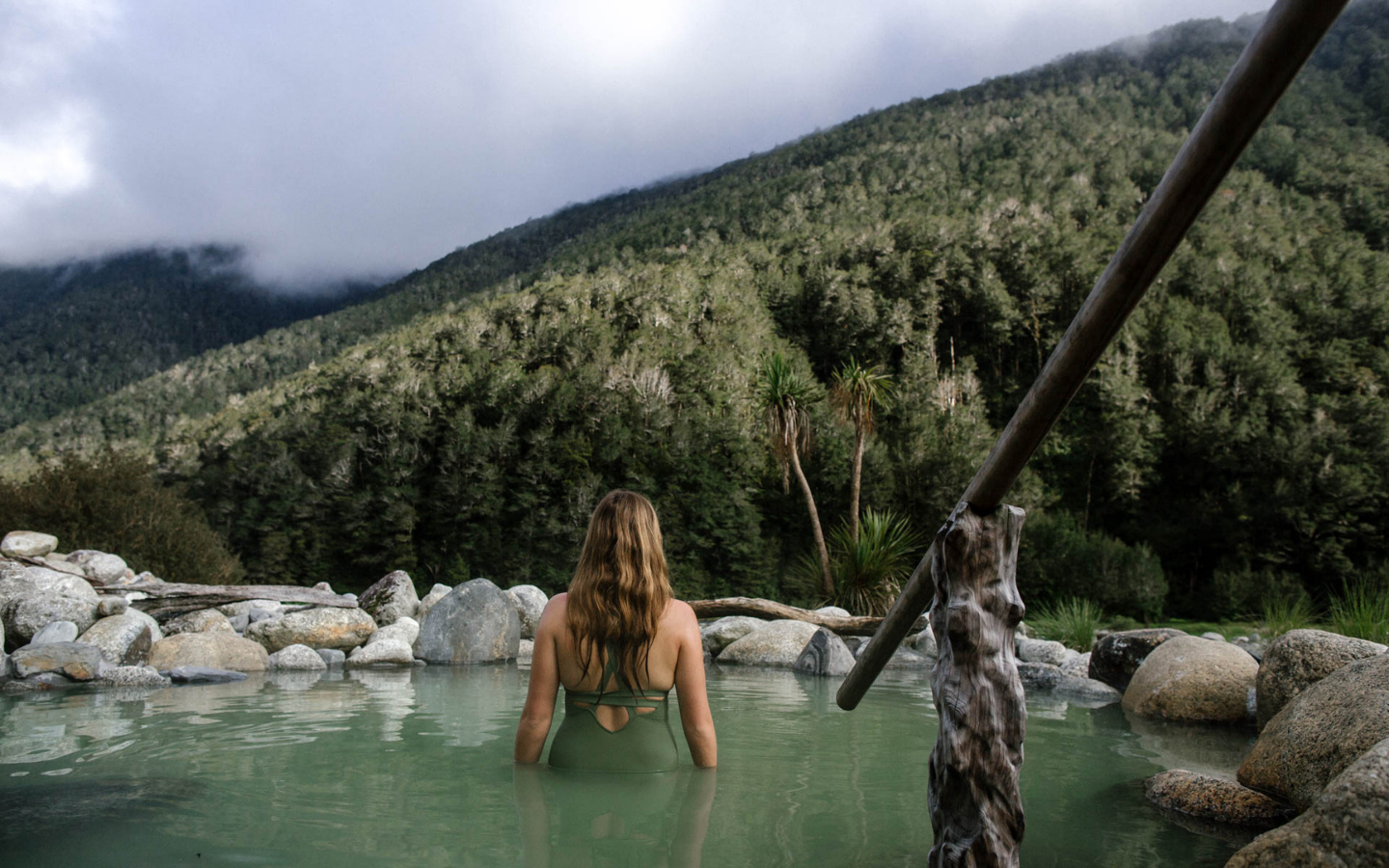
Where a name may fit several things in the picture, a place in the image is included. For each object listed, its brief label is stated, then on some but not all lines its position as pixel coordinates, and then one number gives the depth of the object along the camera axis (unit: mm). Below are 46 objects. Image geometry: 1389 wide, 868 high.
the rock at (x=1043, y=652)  10328
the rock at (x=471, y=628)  10430
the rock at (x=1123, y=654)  8391
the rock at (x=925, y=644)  11500
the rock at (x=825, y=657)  9703
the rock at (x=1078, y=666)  8992
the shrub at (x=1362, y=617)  7586
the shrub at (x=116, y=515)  13391
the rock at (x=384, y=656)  9773
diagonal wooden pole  1418
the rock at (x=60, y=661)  7473
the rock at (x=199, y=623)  10281
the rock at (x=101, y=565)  11602
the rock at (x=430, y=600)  12450
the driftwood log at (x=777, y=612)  12797
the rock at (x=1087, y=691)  7910
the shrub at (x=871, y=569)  16250
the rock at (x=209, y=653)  8633
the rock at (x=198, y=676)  7840
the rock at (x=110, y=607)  9562
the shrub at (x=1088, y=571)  18844
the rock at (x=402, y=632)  10591
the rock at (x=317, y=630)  10219
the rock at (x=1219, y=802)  3588
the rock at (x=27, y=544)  11272
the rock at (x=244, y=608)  11252
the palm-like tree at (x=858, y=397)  18281
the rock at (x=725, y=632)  11859
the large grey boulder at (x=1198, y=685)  6429
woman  3406
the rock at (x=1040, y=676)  8656
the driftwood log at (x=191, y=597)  10848
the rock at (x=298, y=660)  9156
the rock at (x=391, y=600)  11953
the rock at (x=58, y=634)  8648
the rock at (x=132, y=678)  7551
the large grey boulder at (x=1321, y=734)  3377
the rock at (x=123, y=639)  8531
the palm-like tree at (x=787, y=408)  18094
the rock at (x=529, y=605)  12336
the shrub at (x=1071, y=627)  12164
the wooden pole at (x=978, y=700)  2148
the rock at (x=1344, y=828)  2170
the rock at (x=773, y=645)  10867
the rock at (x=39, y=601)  8992
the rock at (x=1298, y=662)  4742
